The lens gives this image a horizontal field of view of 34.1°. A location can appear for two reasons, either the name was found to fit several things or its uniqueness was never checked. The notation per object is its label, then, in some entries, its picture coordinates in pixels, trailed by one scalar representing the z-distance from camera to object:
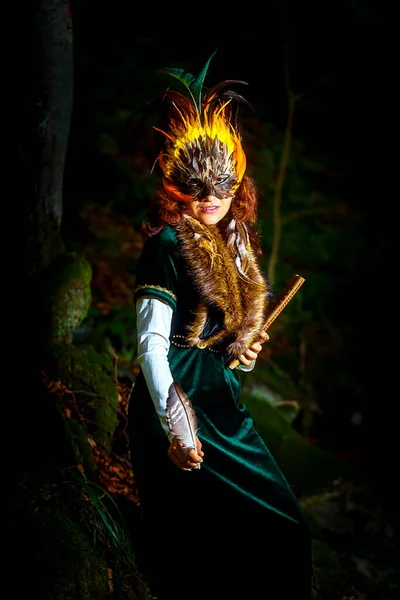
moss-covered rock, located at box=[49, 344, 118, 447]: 3.94
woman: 2.61
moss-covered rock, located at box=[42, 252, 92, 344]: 4.08
